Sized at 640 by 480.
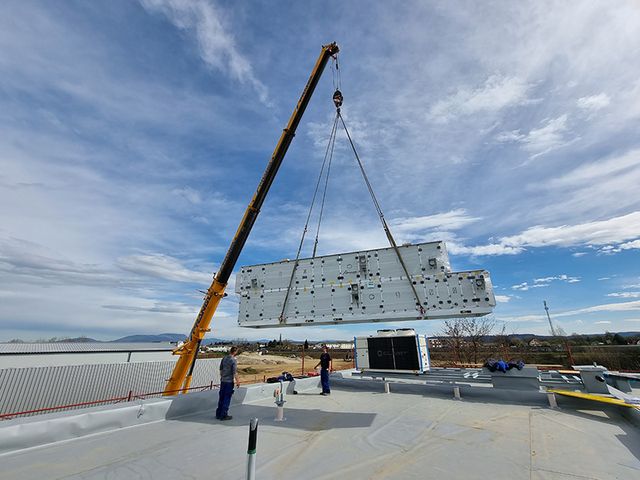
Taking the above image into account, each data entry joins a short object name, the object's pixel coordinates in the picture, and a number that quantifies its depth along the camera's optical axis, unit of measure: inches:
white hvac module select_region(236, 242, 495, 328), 290.8
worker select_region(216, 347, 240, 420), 273.3
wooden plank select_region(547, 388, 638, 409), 257.4
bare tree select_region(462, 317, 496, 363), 1362.0
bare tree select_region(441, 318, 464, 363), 1331.2
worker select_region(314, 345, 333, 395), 407.2
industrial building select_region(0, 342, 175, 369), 847.7
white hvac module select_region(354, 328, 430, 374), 515.2
